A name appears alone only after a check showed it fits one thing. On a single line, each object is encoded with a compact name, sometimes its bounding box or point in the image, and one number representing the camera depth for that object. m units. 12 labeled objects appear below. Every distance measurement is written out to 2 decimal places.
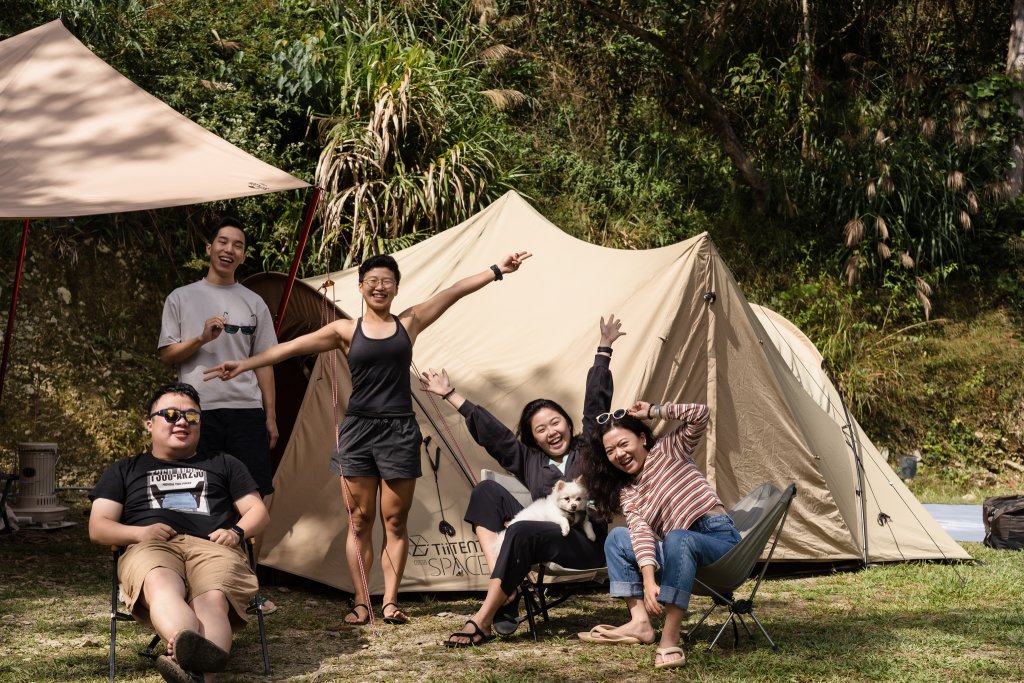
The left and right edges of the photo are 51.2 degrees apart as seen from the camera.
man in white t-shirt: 4.20
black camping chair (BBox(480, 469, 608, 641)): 4.05
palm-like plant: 8.86
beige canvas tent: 4.93
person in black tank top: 4.23
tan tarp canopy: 4.25
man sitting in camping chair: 3.13
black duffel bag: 5.99
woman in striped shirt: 3.65
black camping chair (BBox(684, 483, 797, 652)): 3.56
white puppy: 4.01
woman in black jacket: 4.01
